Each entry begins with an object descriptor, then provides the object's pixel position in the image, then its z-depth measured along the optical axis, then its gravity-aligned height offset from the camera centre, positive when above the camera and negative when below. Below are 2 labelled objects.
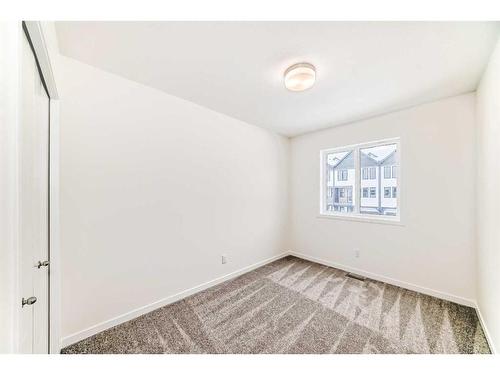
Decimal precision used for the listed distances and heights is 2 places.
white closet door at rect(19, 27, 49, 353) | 0.85 -0.10
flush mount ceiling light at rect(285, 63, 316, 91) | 1.64 +0.95
